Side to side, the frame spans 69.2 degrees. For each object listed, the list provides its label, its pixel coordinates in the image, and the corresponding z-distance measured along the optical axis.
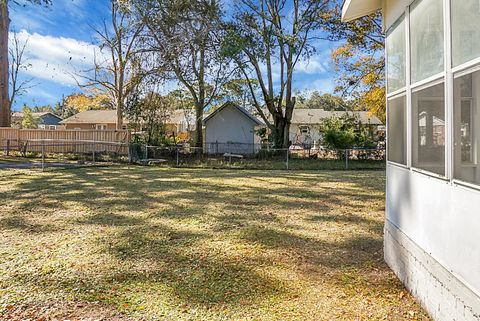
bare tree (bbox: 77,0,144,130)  18.61
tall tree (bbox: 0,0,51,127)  18.12
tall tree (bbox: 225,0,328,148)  17.05
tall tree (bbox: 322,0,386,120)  17.94
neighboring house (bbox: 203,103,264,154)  22.27
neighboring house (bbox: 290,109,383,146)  34.59
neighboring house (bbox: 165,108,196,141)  20.39
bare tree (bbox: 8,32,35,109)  28.73
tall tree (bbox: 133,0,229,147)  16.27
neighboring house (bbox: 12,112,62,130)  42.12
